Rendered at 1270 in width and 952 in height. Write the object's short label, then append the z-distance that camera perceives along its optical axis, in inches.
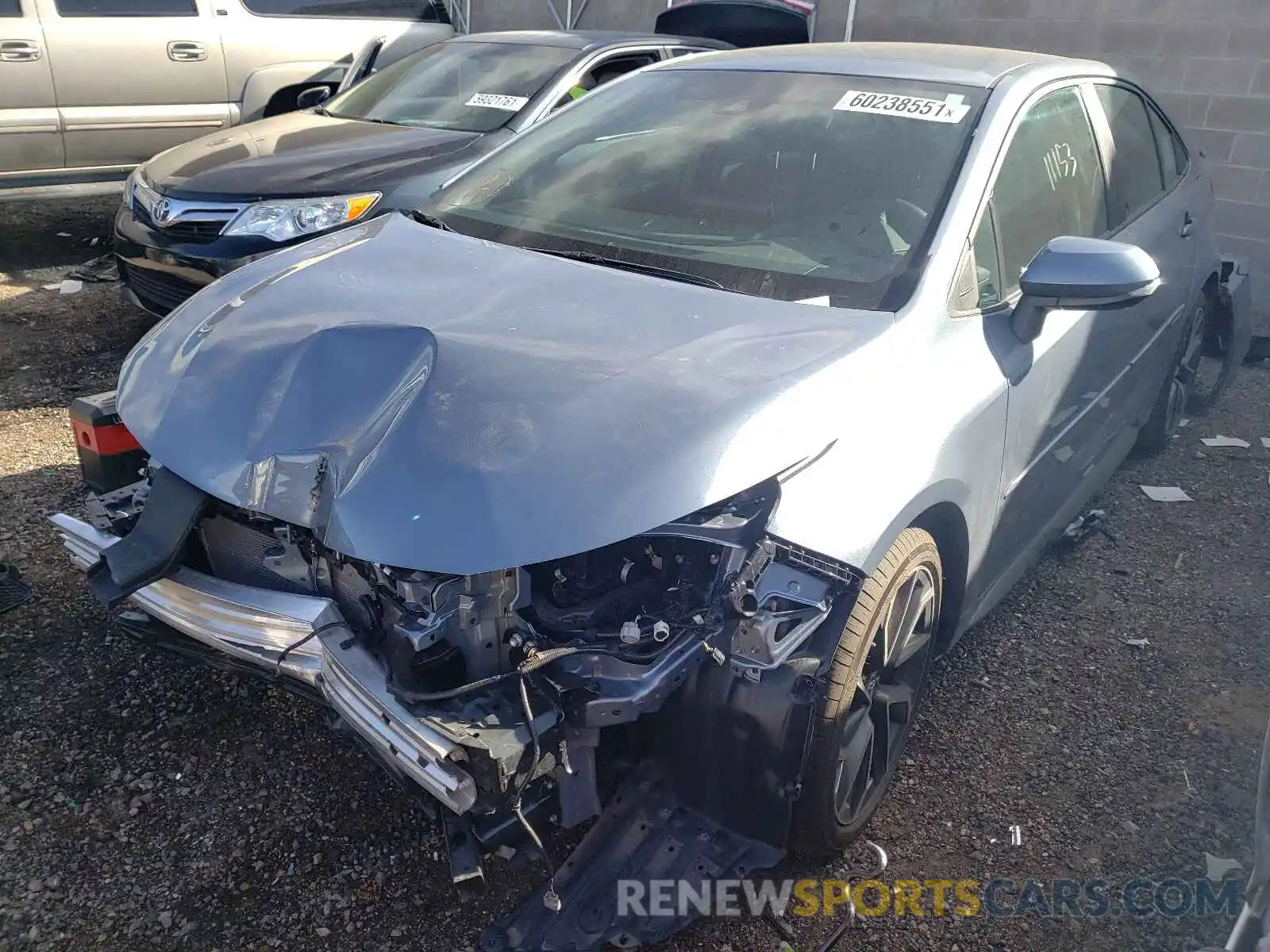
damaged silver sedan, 74.6
